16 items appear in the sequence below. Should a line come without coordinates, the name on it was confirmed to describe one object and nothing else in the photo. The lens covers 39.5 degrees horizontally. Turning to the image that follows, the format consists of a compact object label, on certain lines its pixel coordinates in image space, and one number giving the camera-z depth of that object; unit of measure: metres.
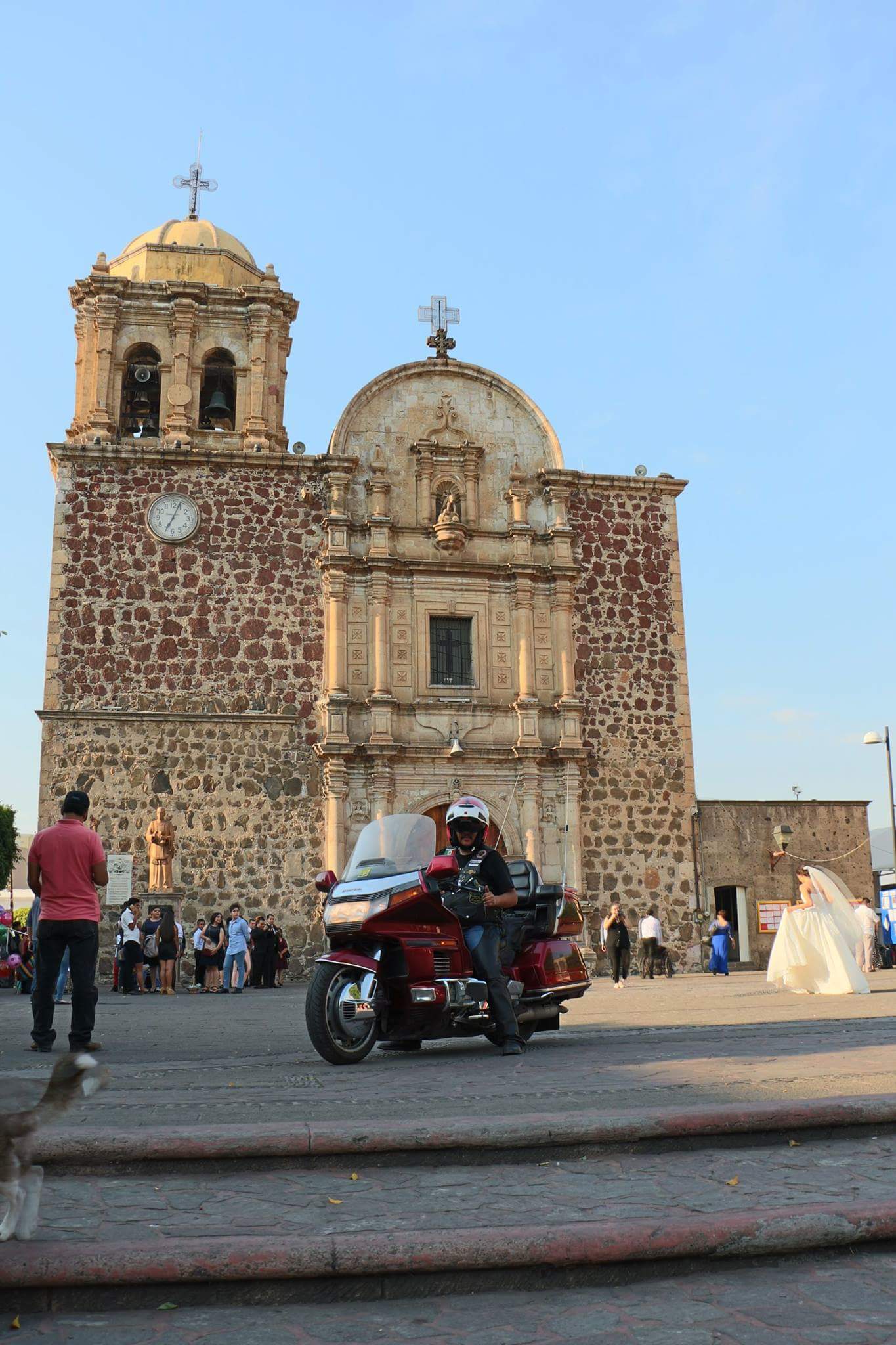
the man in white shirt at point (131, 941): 18.20
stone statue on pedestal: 20.20
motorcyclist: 7.82
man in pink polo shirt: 7.97
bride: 13.75
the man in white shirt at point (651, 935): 20.61
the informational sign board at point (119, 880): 20.77
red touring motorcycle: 7.43
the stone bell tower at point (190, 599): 21.38
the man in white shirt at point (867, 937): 18.89
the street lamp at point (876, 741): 25.12
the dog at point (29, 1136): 3.16
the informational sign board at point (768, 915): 23.69
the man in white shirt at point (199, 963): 19.36
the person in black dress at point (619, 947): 18.75
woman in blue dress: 21.27
